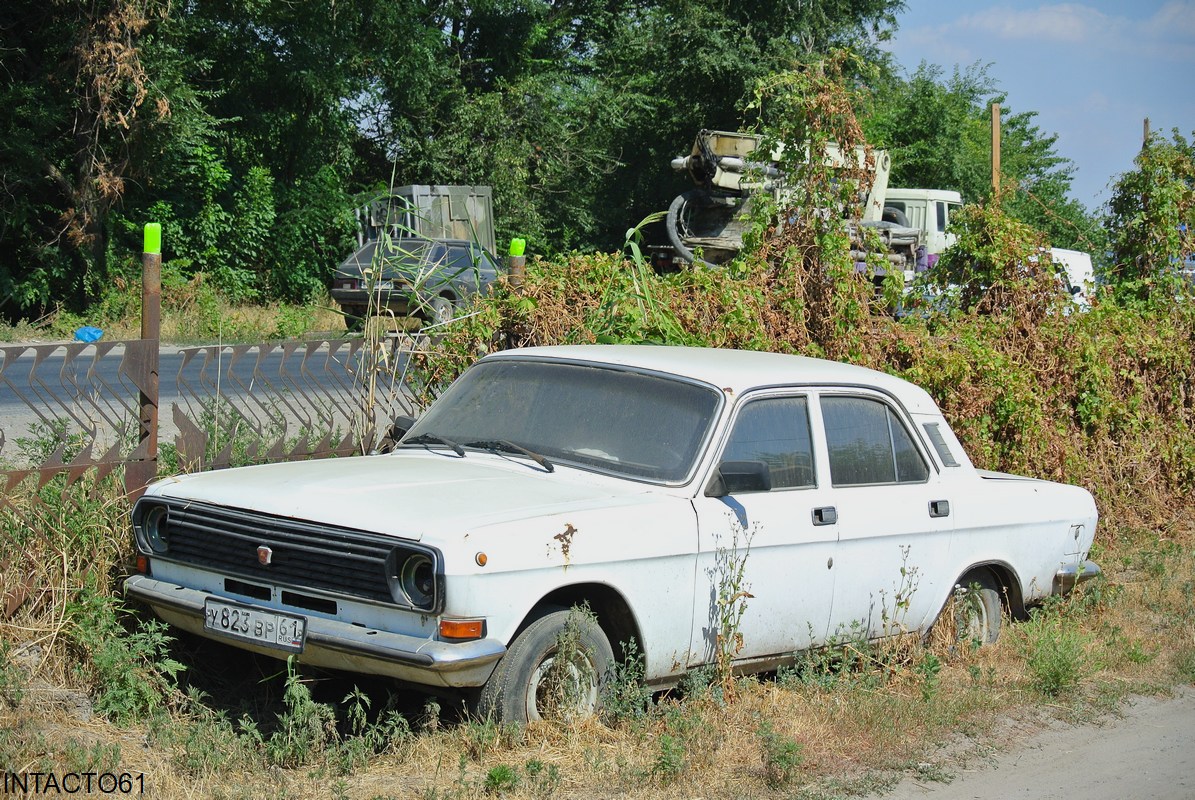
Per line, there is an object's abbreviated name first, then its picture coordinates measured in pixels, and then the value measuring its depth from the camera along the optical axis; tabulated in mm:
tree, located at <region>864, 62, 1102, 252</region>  38031
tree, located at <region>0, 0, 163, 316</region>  22375
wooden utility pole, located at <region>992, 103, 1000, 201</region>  23975
